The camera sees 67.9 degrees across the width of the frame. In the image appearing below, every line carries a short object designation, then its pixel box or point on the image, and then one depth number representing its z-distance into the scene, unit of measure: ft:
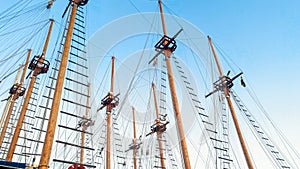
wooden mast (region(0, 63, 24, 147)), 64.66
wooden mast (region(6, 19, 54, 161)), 48.69
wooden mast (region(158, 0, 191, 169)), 39.01
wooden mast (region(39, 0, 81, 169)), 22.21
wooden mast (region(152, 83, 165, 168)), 68.59
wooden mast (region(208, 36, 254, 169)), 55.72
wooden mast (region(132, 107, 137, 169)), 107.48
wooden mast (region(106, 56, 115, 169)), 64.66
